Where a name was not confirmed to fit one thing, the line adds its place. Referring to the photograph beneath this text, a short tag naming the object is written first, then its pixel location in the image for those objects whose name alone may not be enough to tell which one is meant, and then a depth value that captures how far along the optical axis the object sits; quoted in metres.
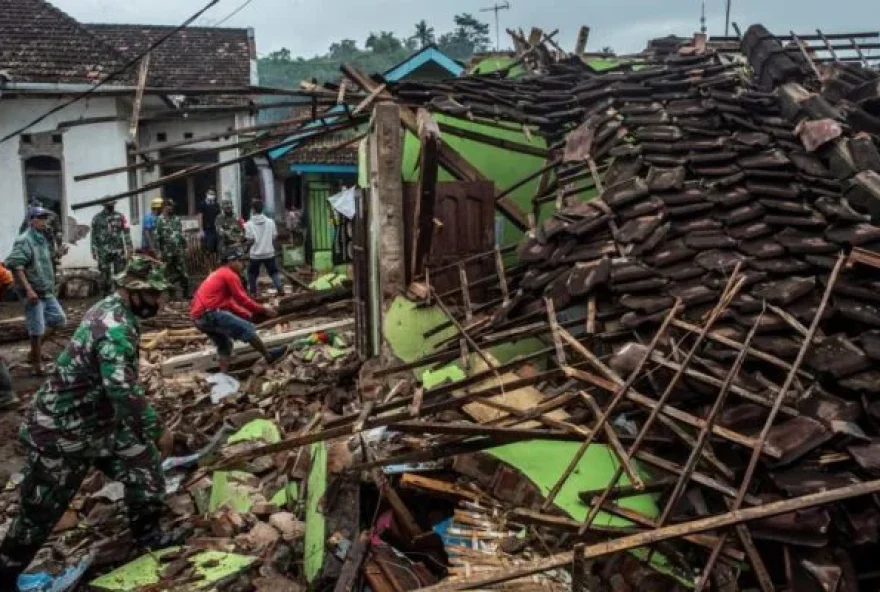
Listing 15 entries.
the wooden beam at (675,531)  2.84
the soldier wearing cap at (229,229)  11.17
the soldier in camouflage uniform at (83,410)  4.76
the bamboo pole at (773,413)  3.88
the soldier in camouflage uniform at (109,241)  12.81
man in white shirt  12.97
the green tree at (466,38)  62.81
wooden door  8.02
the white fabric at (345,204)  12.82
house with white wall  15.38
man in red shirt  8.59
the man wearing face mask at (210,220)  18.09
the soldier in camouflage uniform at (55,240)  9.54
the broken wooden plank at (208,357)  9.40
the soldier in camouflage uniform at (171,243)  13.95
